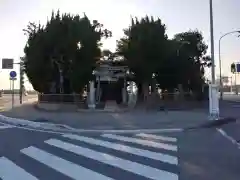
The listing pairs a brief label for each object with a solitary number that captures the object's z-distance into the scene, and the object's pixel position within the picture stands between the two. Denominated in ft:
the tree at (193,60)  61.16
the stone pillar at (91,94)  50.34
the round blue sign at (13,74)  47.04
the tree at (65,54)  47.85
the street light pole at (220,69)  78.78
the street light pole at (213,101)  31.39
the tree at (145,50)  51.18
